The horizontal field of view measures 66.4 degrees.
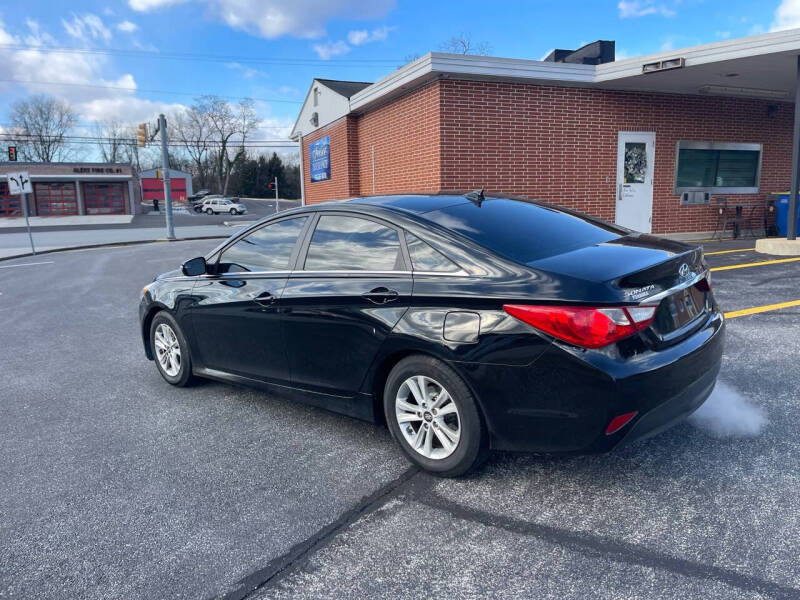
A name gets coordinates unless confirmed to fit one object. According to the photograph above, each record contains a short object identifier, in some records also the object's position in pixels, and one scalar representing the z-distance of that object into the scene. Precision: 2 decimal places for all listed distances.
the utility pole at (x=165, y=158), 24.22
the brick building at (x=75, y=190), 55.16
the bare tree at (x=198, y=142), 88.81
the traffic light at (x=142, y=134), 22.59
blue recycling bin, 13.57
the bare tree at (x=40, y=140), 77.44
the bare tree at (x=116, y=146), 83.81
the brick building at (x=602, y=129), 11.42
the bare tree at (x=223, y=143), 88.12
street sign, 19.97
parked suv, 61.75
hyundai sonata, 2.75
